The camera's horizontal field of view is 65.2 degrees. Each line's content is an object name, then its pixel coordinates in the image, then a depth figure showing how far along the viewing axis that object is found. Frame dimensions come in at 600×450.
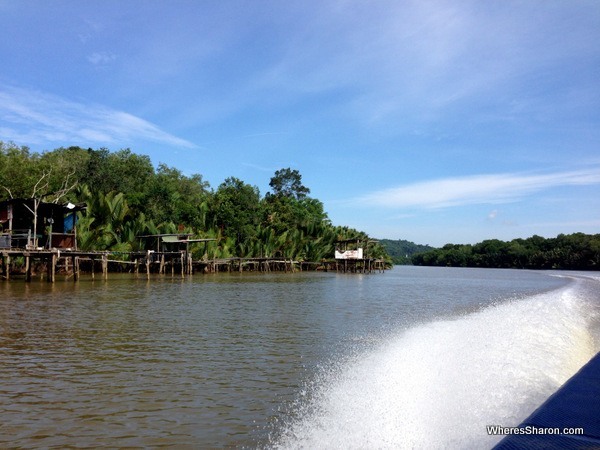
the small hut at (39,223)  23.00
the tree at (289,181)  70.00
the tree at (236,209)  42.00
